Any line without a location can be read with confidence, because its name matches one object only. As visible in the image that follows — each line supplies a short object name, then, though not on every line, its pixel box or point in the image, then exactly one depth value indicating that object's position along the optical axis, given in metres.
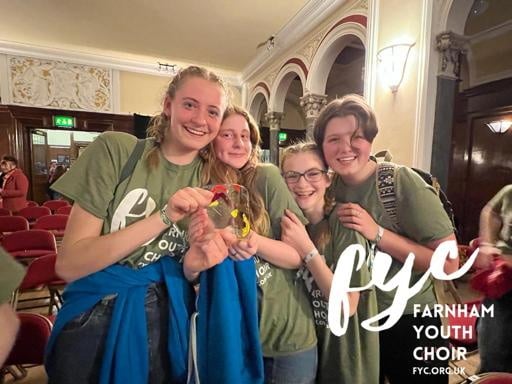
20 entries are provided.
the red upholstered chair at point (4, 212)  3.11
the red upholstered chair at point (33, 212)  3.40
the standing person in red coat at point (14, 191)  3.37
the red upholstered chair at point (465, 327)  0.84
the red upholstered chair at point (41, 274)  1.48
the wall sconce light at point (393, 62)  1.89
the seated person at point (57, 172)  4.97
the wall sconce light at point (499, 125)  2.90
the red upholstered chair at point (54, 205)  3.87
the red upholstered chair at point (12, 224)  2.65
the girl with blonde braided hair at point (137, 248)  0.58
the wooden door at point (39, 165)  5.20
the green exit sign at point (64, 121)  4.87
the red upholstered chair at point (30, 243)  2.22
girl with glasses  0.72
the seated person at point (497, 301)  0.81
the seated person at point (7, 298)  0.44
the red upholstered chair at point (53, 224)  2.93
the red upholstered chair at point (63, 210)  3.47
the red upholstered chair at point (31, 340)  0.96
